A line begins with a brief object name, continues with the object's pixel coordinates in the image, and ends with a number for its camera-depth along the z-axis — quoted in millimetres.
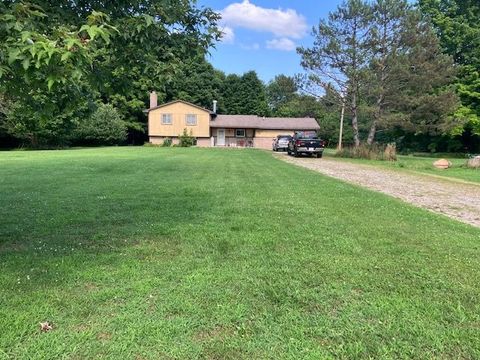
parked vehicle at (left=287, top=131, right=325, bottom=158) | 29688
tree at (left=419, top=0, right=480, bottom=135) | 40875
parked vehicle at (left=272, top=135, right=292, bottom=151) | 41188
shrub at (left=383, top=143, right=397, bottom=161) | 27969
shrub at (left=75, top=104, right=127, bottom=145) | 45750
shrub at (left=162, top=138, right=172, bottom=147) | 49369
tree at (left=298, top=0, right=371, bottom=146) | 29750
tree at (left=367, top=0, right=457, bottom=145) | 29062
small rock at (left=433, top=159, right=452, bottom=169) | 23216
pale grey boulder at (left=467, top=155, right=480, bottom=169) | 22714
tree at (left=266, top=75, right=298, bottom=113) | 84862
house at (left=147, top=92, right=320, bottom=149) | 51281
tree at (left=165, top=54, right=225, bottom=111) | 63725
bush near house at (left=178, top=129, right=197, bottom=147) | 49031
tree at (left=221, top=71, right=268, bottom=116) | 71562
